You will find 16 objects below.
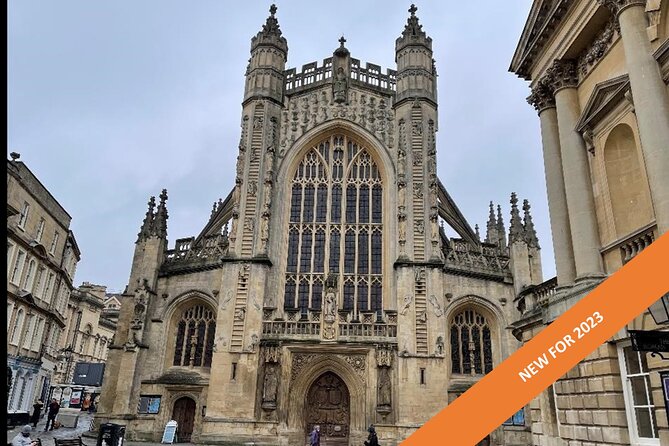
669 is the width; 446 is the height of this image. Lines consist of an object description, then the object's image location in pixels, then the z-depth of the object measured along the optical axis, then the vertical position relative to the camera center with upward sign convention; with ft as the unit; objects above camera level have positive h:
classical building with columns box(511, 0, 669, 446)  30.40 +16.66
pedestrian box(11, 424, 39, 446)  32.17 -1.86
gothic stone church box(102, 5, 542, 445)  71.51 +19.63
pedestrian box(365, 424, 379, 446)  48.22 -1.70
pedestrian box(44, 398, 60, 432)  79.57 -0.29
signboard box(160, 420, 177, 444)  72.08 -2.52
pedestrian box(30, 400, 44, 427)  80.94 -0.60
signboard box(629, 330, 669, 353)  21.31 +3.45
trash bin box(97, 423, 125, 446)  41.09 -1.69
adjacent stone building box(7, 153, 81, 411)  79.25 +20.74
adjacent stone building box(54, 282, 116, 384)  160.15 +24.59
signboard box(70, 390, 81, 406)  134.00 +3.03
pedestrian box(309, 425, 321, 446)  61.41 -2.13
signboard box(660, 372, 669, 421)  20.40 +1.60
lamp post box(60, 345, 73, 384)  161.55 +13.94
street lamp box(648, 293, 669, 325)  20.72 +4.62
